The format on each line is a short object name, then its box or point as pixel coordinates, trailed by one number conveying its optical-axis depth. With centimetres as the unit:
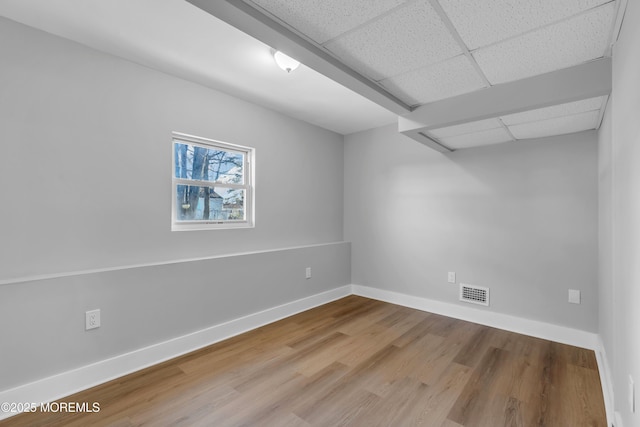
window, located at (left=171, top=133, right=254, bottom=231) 279
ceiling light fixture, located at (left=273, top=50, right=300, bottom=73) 226
